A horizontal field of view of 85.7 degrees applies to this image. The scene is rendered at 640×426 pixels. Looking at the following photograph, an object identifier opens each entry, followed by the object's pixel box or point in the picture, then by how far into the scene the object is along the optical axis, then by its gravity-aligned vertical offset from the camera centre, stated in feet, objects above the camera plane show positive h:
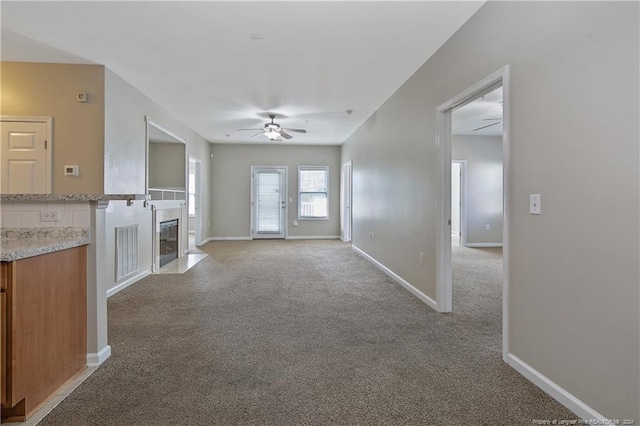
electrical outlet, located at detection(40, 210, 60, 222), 6.94 -0.09
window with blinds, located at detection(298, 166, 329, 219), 30.42 +1.67
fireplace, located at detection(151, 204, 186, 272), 17.46 -1.28
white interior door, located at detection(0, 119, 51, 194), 12.01 +1.91
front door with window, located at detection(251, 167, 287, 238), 30.12 +0.80
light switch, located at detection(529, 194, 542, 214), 6.44 +0.15
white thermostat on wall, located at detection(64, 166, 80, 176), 12.22 +1.40
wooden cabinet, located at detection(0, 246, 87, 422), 5.31 -2.04
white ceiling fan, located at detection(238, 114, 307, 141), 19.42 +4.63
